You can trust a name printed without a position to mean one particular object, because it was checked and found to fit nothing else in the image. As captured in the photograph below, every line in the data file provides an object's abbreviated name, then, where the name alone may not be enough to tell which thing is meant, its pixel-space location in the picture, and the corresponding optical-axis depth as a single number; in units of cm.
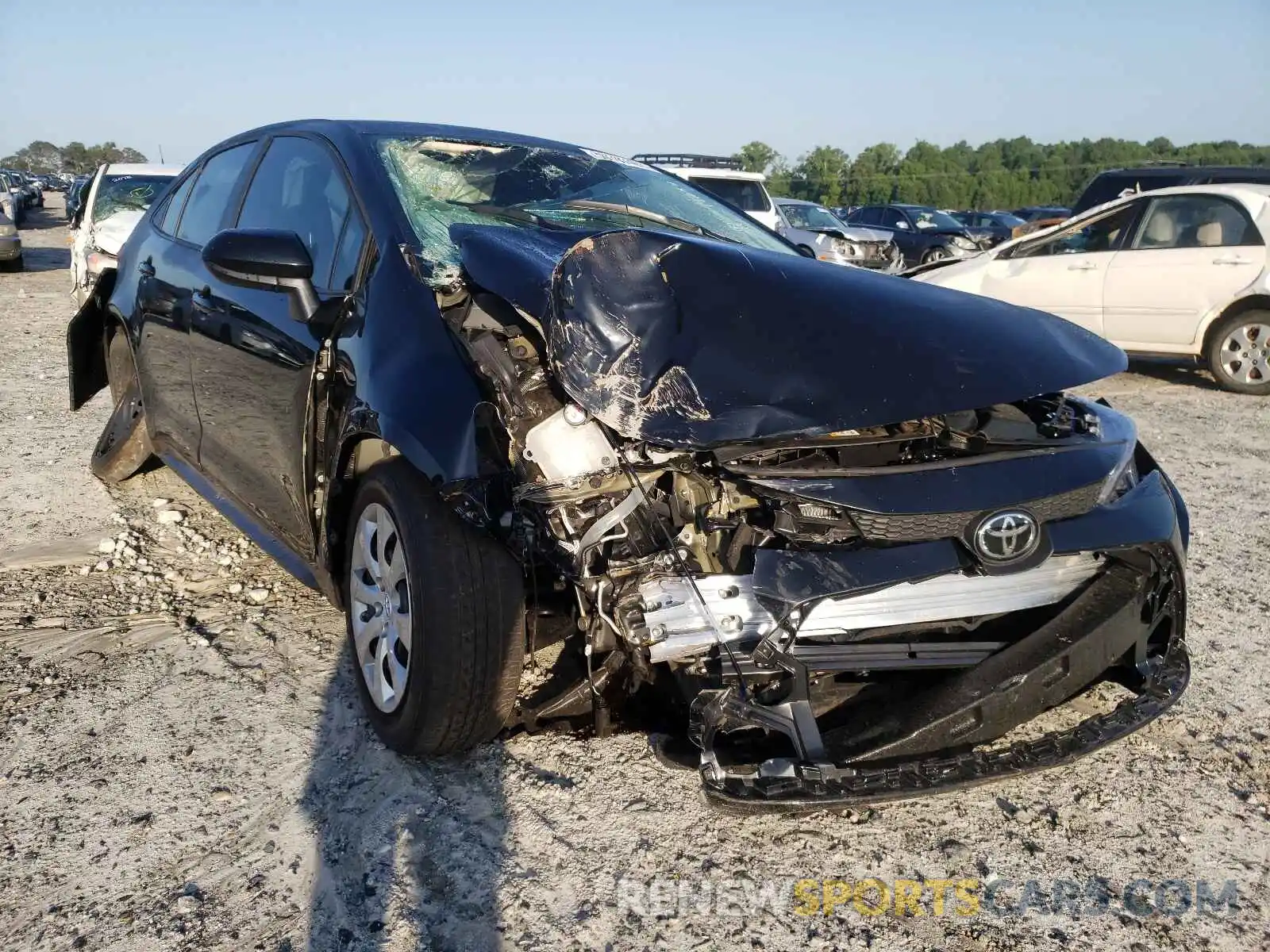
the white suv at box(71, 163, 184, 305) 955
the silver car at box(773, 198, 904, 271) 1652
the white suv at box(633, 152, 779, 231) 1331
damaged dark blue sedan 222
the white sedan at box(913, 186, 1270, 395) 815
